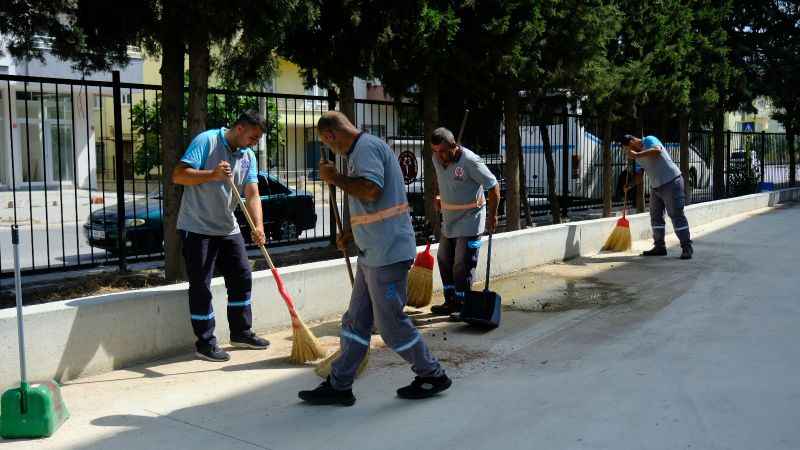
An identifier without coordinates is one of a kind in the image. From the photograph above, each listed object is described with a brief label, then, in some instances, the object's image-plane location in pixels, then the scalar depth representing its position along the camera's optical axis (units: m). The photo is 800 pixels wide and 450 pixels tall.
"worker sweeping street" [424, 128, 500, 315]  6.85
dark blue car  10.28
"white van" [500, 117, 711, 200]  15.98
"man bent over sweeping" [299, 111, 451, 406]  4.70
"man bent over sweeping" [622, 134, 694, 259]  11.11
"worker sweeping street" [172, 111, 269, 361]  5.71
